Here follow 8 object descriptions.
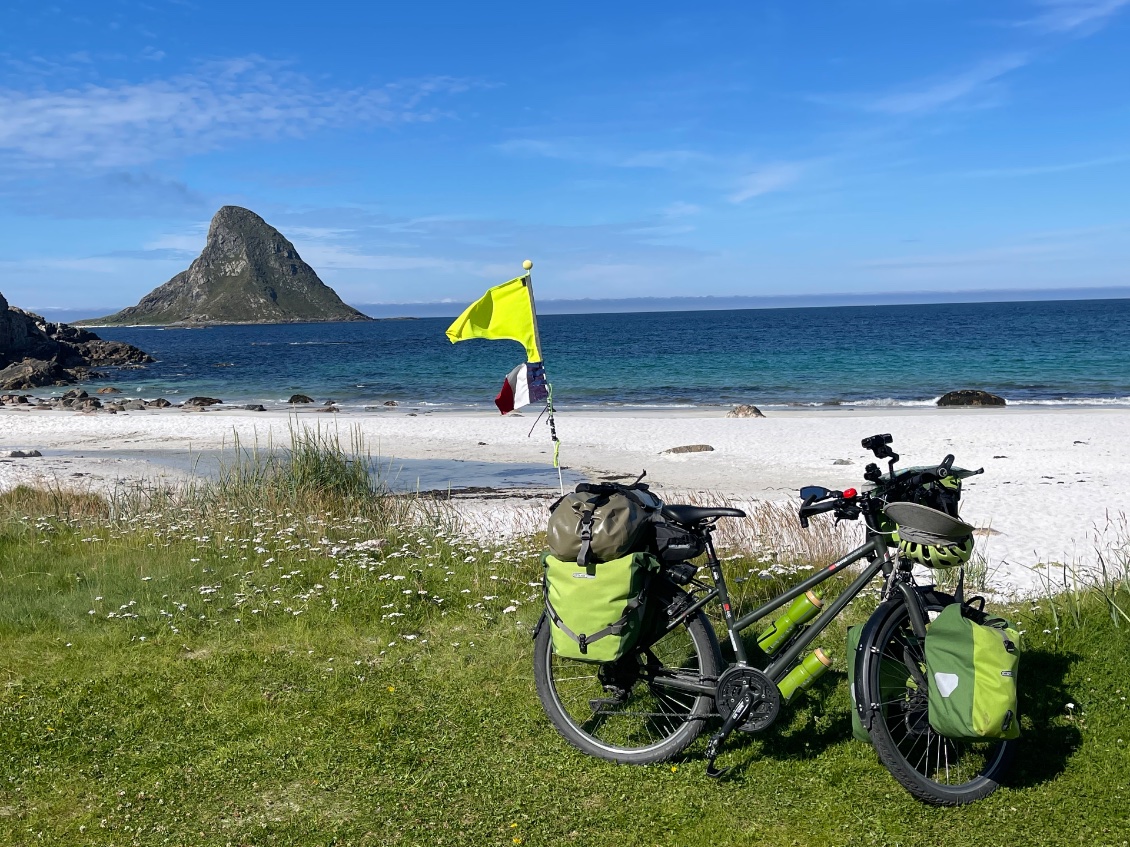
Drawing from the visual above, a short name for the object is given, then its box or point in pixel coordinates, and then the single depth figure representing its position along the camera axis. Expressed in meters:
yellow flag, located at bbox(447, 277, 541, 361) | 7.07
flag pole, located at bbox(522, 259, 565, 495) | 6.84
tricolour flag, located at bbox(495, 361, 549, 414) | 7.29
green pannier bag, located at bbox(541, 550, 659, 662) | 4.37
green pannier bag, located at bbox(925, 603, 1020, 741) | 3.89
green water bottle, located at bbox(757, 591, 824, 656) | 4.55
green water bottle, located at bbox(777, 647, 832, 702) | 4.46
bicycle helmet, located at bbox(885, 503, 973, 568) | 4.05
